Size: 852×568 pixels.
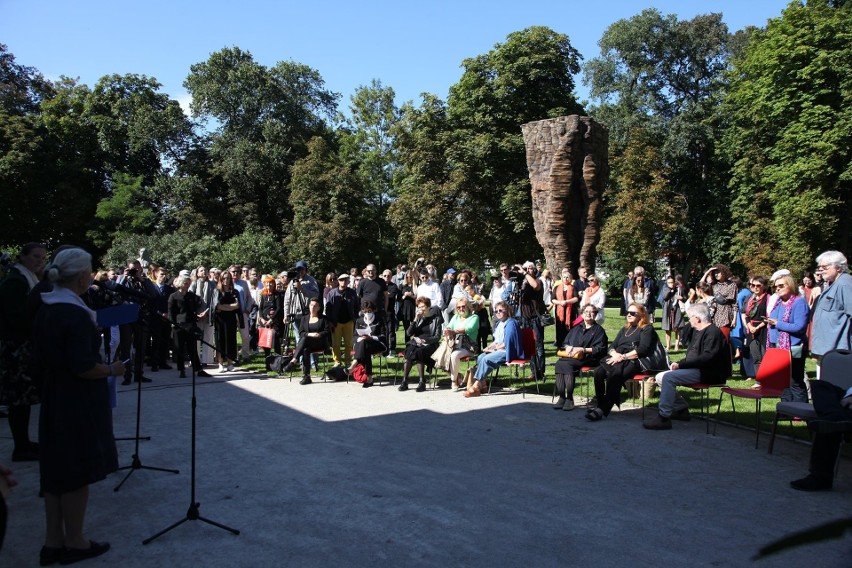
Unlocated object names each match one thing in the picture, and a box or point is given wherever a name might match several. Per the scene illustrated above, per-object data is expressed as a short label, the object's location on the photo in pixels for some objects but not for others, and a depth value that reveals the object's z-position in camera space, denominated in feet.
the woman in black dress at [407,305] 48.24
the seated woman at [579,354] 27.99
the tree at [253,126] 132.16
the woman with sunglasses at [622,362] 26.14
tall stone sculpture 42.37
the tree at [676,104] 110.83
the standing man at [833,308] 21.25
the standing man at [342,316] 38.47
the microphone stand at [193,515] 14.37
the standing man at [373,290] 40.01
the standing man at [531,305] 36.35
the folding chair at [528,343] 32.53
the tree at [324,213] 122.42
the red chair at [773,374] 23.04
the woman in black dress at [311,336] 35.99
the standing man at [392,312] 48.16
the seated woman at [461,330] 33.14
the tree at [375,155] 133.39
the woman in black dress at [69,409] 12.71
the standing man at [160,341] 40.07
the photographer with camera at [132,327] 33.48
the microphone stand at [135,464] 18.90
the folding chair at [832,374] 18.65
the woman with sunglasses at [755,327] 32.76
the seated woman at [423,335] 33.96
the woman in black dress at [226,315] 39.99
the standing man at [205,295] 41.96
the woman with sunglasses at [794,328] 26.78
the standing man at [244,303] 42.93
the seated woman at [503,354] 31.83
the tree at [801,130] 83.10
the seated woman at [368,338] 35.32
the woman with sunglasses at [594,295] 35.62
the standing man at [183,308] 38.27
